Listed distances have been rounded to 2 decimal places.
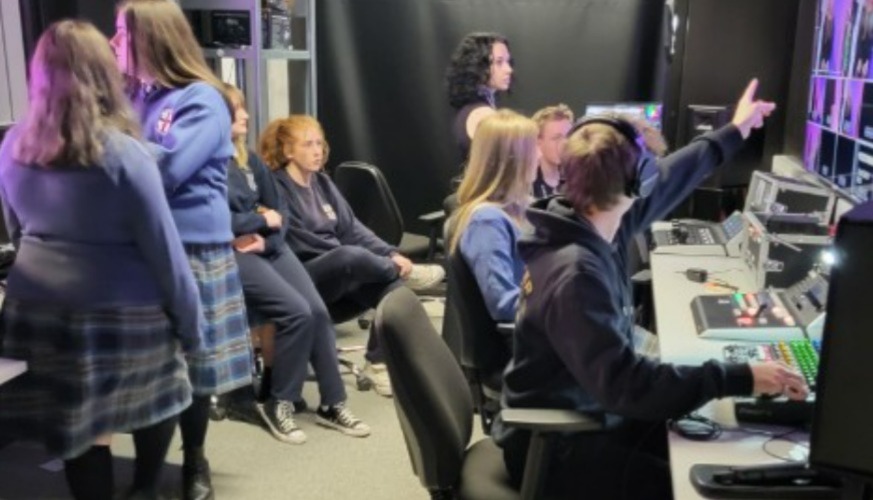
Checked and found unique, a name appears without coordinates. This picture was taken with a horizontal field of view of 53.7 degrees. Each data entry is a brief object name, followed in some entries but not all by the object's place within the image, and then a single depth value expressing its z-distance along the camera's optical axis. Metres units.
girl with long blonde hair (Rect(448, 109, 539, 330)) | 2.41
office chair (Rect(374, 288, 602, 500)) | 1.67
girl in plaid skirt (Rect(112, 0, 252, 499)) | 2.34
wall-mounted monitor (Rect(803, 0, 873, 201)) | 2.96
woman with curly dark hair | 4.37
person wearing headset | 1.59
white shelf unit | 3.88
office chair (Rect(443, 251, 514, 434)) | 2.37
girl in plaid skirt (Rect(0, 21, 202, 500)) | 2.03
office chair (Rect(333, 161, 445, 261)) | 4.25
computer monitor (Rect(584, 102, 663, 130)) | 4.62
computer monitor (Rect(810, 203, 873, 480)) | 1.18
